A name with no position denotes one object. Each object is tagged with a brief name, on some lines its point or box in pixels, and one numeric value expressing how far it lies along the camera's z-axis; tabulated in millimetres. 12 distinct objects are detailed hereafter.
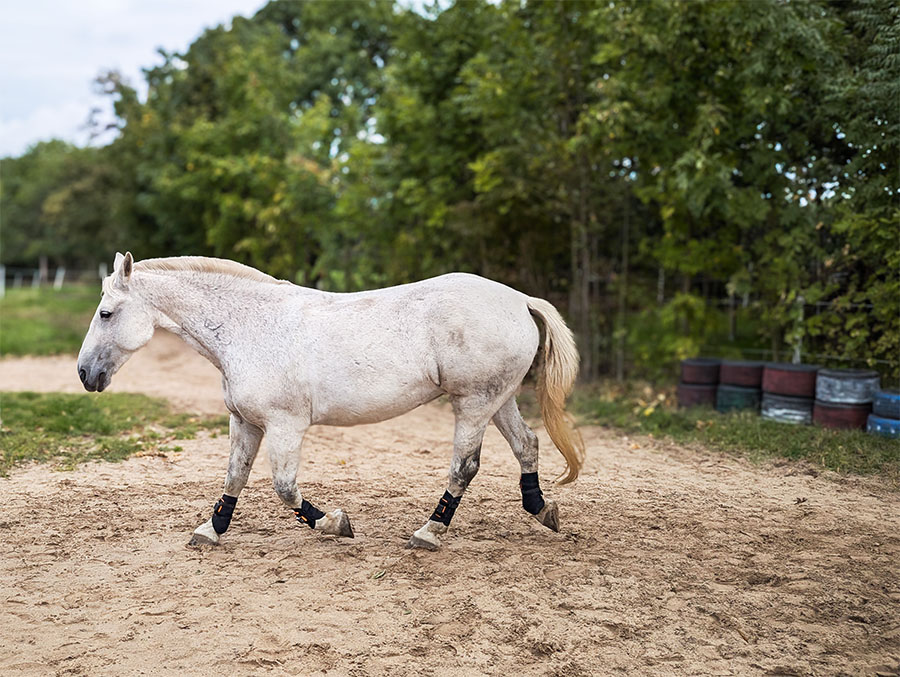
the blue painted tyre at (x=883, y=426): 6649
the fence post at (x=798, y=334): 8227
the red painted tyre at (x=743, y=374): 8070
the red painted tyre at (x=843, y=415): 7016
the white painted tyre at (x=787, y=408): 7465
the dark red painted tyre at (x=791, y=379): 7438
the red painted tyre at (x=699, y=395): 8477
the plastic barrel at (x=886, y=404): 6664
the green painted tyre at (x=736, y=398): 8062
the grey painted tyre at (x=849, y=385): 7004
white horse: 4129
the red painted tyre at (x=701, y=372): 8484
